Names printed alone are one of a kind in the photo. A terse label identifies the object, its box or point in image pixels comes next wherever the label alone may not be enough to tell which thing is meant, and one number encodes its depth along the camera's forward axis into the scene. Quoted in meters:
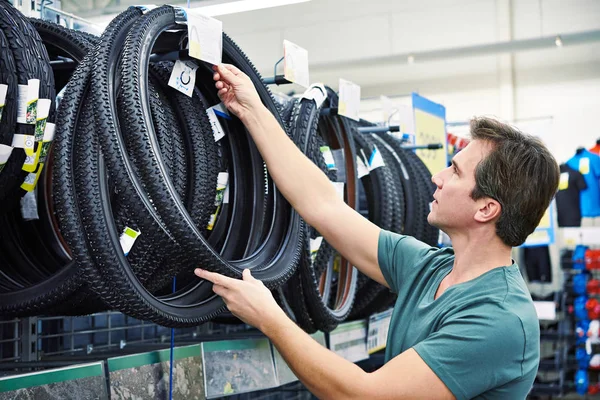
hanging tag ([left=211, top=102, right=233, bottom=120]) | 2.07
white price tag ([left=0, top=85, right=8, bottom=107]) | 1.60
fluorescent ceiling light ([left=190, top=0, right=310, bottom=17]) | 6.74
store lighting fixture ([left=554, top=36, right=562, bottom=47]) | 8.91
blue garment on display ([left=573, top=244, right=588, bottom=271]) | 8.37
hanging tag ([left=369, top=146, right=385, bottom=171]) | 3.10
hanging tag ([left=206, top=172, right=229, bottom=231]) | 2.14
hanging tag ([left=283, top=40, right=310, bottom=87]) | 2.31
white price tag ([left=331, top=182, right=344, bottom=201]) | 2.65
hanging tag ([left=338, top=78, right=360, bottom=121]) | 2.75
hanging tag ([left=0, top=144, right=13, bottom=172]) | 1.62
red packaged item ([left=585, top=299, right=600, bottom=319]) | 8.21
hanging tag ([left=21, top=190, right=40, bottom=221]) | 1.95
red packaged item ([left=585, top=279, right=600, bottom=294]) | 8.34
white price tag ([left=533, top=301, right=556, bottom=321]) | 7.60
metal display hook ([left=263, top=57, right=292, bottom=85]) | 2.33
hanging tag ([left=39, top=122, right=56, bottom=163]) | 1.73
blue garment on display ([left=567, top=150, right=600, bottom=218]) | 8.78
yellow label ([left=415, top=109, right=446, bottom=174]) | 4.51
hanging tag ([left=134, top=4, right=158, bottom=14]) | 1.84
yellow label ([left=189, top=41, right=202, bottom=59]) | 1.82
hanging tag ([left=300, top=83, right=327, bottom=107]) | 2.51
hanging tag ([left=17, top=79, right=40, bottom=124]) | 1.66
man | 1.47
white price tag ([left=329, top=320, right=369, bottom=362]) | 2.99
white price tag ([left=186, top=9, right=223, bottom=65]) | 1.83
